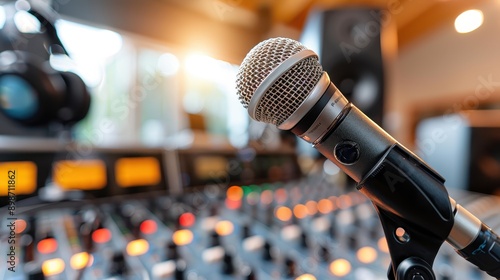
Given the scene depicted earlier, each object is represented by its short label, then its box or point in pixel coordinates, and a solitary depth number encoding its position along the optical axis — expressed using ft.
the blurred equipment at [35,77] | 1.58
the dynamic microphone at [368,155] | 0.73
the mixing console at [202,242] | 1.26
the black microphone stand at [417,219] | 0.77
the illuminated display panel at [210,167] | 2.59
